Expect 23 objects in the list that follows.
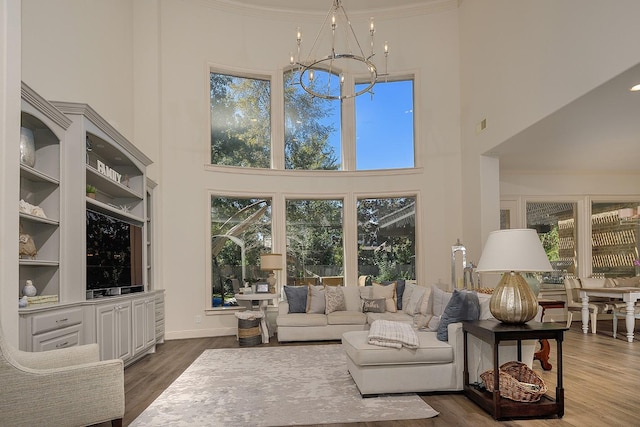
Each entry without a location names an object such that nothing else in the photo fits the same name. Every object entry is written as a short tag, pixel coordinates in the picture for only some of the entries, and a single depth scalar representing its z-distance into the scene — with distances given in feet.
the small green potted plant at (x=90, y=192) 15.31
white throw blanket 12.77
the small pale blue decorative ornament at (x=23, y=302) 11.36
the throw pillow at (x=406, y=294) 21.56
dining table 21.31
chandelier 26.43
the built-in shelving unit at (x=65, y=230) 11.91
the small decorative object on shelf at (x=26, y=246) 12.04
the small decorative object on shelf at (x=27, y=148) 12.03
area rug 11.23
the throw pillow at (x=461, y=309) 13.24
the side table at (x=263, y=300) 21.84
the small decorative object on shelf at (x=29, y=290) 11.96
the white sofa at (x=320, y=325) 21.49
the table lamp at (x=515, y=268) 11.67
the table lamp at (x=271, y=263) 23.24
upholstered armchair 8.28
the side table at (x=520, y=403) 11.07
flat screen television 14.88
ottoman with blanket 12.72
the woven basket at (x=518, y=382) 11.27
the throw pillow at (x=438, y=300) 15.79
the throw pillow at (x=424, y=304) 18.72
